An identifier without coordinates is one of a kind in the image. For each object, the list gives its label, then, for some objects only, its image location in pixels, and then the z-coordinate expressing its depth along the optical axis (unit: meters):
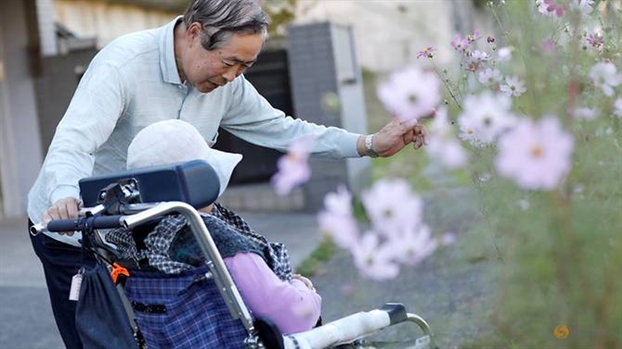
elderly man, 6.96
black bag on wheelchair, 6.18
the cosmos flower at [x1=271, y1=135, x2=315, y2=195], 4.96
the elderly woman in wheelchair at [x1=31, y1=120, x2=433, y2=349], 5.92
